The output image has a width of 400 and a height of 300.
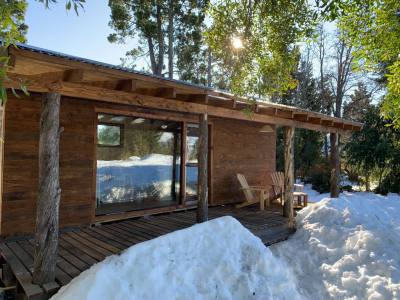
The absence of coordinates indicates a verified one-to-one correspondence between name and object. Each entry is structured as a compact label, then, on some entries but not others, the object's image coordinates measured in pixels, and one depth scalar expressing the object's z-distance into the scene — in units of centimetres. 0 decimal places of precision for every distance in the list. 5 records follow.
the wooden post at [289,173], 628
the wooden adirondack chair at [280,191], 774
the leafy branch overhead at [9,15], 140
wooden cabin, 338
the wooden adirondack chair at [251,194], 710
